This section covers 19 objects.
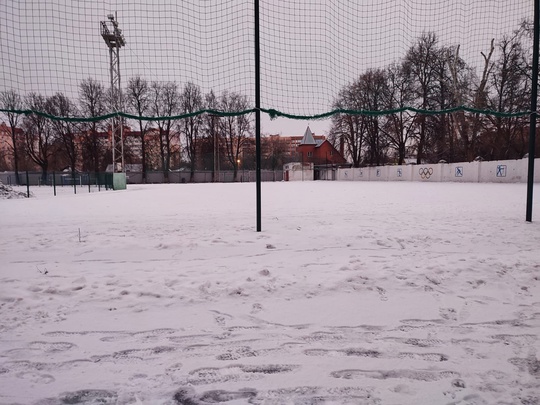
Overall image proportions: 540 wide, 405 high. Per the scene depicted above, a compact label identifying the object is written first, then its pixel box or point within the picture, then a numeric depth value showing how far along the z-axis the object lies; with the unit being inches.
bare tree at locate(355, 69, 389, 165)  797.2
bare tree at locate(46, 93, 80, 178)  576.6
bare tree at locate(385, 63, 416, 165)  978.2
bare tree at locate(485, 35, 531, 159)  869.8
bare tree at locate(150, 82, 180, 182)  1836.9
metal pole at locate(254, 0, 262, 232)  207.2
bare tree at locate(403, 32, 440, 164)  817.5
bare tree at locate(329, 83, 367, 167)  1421.0
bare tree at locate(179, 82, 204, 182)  1777.6
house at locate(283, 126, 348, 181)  1964.0
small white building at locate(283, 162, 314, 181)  1978.2
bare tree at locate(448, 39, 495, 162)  954.4
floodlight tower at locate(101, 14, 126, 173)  665.0
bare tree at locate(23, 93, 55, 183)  1302.9
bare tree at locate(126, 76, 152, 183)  978.6
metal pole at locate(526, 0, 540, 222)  225.5
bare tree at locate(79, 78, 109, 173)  1540.4
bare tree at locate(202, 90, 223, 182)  1788.0
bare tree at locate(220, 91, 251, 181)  1870.1
